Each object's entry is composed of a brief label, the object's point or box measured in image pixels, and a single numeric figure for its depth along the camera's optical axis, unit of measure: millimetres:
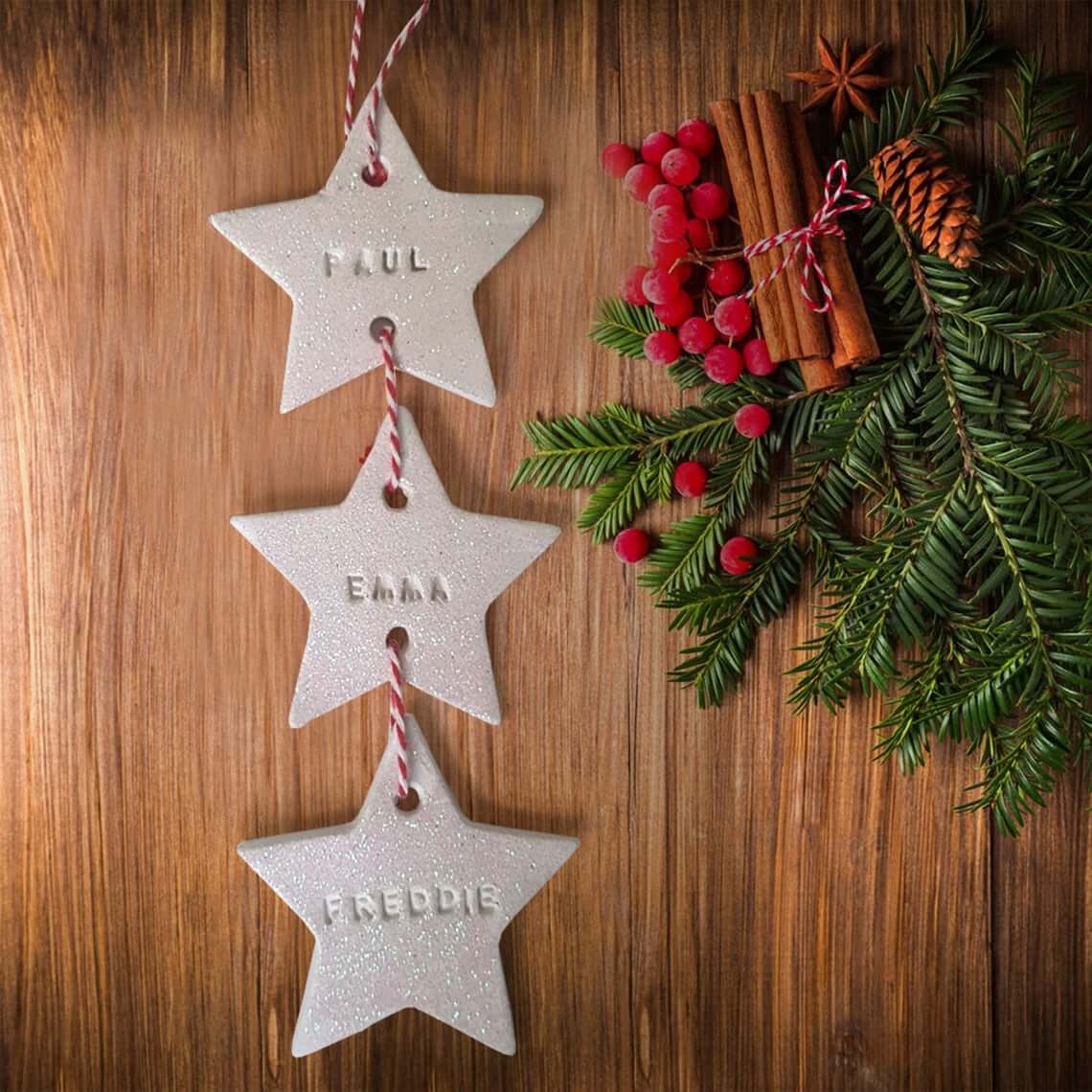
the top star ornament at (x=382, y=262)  358
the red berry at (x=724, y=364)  348
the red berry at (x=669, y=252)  351
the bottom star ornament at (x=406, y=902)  360
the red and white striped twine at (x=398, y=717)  361
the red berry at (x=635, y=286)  356
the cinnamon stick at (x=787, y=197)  341
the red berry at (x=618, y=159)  356
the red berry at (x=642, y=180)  354
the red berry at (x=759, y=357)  348
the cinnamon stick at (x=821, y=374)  344
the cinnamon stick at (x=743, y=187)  344
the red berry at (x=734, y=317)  345
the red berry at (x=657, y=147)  356
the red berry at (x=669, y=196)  351
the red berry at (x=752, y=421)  348
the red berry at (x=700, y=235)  353
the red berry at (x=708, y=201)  351
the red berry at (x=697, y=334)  349
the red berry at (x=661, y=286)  349
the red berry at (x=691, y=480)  354
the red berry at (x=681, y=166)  351
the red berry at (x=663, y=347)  351
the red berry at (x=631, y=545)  359
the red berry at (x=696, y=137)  354
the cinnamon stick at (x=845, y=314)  339
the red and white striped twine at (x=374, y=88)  356
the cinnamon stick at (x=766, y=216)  342
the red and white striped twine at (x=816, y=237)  338
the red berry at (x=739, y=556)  353
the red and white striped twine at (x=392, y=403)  360
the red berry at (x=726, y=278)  349
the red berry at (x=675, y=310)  351
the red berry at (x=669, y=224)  349
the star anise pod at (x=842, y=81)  350
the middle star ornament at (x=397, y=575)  358
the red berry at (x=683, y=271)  353
